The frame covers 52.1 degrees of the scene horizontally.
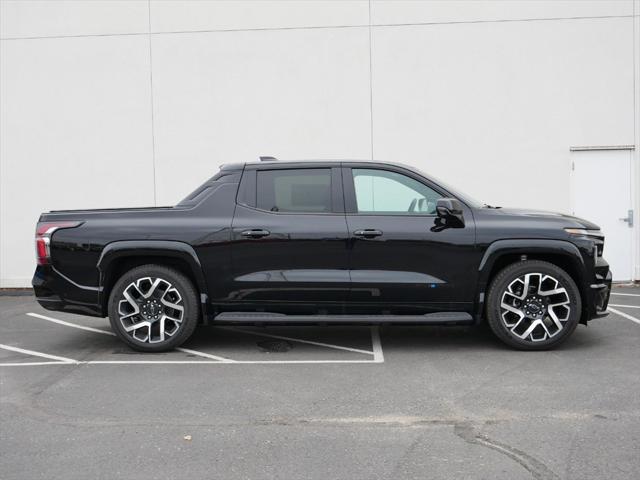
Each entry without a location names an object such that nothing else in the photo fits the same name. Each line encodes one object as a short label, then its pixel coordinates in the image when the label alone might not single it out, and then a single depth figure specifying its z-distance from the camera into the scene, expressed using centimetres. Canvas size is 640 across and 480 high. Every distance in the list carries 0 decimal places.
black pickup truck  596
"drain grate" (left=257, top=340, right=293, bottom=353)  636
